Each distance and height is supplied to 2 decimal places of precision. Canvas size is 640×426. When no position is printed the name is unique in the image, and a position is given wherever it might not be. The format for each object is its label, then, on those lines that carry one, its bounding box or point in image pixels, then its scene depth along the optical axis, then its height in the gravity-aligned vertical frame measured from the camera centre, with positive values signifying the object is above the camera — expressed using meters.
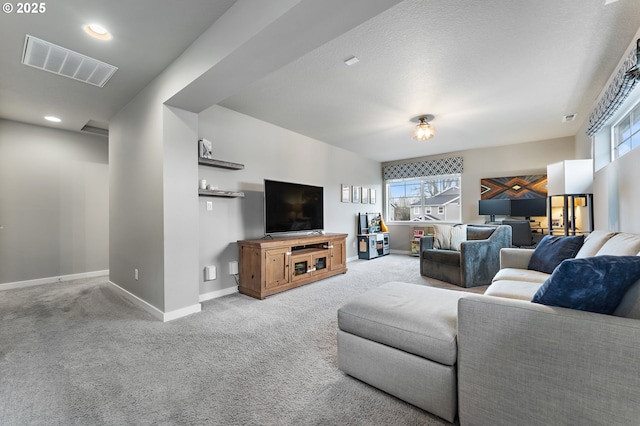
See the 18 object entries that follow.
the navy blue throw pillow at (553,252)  2.32 -0.38
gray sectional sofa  0.91 -0.62
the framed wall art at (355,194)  5.96 +0.44
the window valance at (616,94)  2.03 +1.07
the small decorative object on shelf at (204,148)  3.12 +0.80
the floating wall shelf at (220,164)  3.10 +0.63
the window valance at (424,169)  6.06 +1.08
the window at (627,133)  2.60 +0.85
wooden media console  3.20 -0.68
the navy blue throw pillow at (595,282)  0.99 -0.28
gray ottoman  1.25 -0.71
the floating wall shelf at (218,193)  3.12 +0.27
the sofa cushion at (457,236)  4.12 -0.38
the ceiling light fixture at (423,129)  3.85 +1.22
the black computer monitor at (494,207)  5.23 +0.09
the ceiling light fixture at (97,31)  1.94 +1.40
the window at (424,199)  6.24 +0.34
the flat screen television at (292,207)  3.62 +0.10
